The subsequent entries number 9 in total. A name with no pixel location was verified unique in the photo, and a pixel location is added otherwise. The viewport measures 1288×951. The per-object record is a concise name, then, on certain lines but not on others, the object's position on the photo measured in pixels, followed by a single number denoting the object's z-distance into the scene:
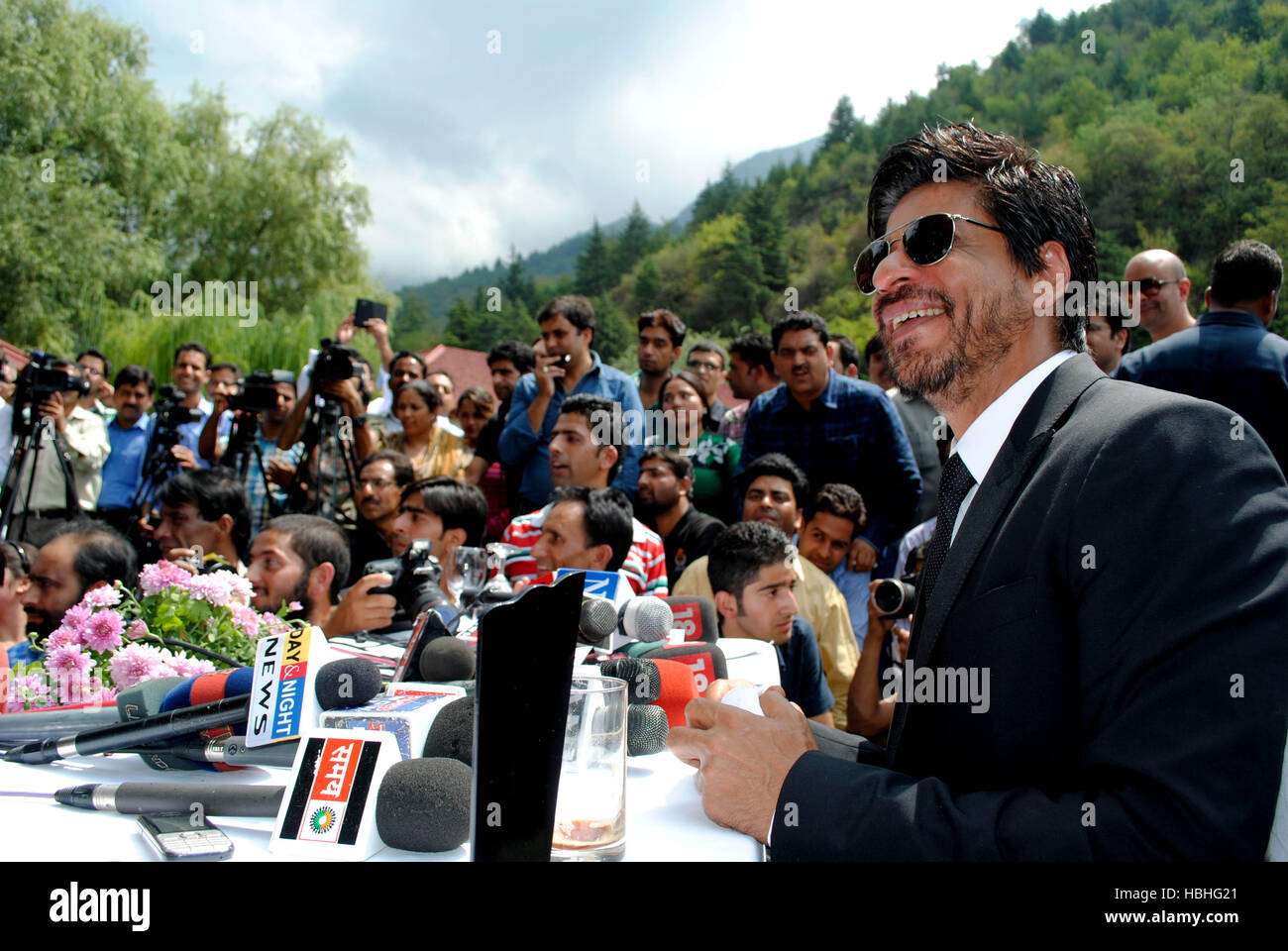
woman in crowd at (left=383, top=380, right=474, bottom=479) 6.27
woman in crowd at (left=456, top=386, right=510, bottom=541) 5.84
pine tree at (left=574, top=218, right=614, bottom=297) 56.25
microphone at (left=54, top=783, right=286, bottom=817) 1.30
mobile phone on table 1.13
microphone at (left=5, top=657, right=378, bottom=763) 1.43
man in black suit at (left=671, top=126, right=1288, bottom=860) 1.01
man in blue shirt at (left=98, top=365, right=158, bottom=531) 6.73
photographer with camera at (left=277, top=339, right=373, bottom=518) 5.40
